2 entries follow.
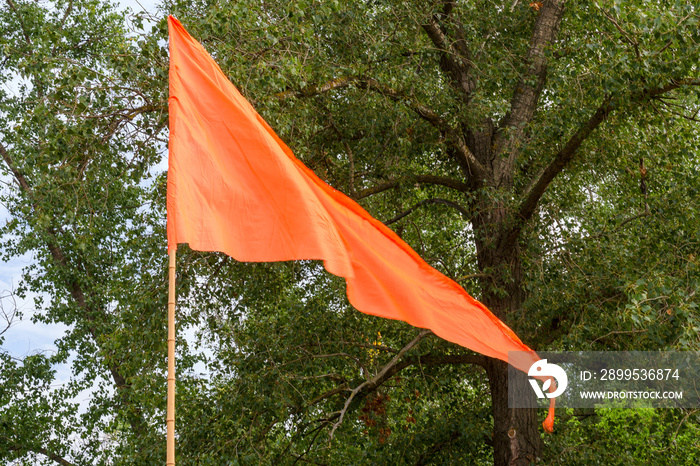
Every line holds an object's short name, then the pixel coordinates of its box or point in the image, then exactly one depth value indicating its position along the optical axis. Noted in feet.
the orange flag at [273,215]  15.66
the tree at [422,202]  25.36
